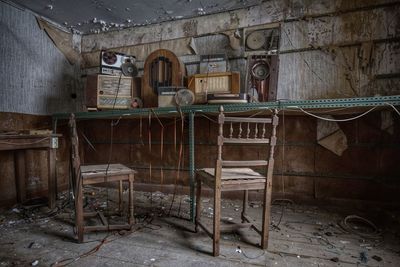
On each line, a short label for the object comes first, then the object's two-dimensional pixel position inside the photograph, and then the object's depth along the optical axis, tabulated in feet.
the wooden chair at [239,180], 5.62
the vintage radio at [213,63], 9.46
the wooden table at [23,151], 8.15
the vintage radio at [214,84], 8.74
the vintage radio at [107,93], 9.35
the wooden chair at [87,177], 6.24
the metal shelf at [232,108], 6.29
